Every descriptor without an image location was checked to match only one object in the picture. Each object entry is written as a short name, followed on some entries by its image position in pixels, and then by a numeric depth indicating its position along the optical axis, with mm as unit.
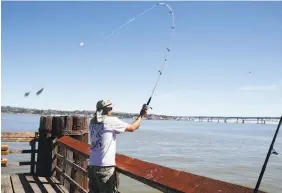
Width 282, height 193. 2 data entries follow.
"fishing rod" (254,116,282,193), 2174
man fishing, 3520
